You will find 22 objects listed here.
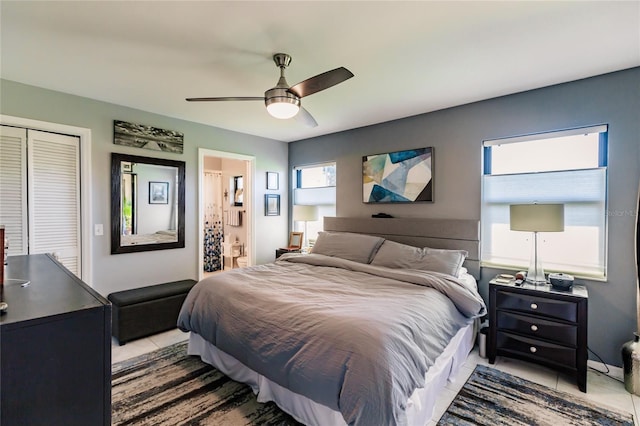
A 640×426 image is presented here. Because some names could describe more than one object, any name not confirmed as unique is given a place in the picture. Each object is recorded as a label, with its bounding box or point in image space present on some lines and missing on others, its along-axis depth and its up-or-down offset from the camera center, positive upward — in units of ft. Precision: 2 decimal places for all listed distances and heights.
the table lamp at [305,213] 15.40 -0.16
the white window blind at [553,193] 8.75 +0.53
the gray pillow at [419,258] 9.48 -1.59
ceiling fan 6.69 +2.80
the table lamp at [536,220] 8.29 -0.29
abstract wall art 11.96 +1.41
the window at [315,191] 15.58 +1.01
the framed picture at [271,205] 16.39 +0.28
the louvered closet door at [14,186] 9.18 +0.71
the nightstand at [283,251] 15.54 -2.11
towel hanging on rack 20.06 -0.49
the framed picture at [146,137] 11.32 +2.87
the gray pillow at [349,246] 11.44 -1.41
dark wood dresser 2.62 -1.39
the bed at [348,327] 5.05 -2.41
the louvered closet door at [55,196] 9.75 +0.46
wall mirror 11.37 +0.26
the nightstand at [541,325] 7.80 -3.17
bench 10.16 -3.50
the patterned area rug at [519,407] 6.48 -4.48
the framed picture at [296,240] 16.38 -1.64
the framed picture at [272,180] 16.44 +1.63
